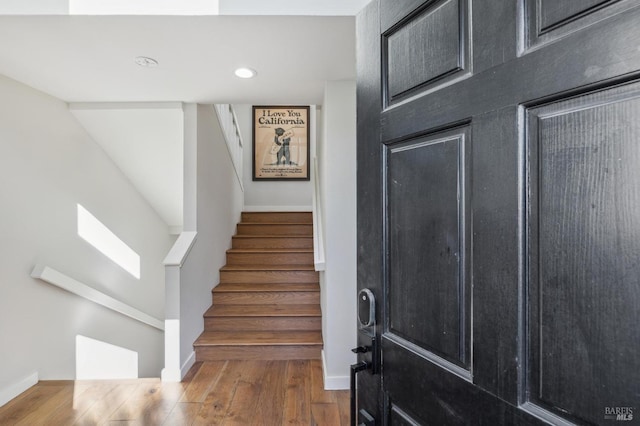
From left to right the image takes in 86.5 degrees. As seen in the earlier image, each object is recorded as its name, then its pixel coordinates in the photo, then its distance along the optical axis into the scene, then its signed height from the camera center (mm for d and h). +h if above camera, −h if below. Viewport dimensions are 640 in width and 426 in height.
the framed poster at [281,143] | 5355 +1144
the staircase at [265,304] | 2867 -877
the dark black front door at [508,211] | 460 +6
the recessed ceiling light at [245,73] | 2152 +923
